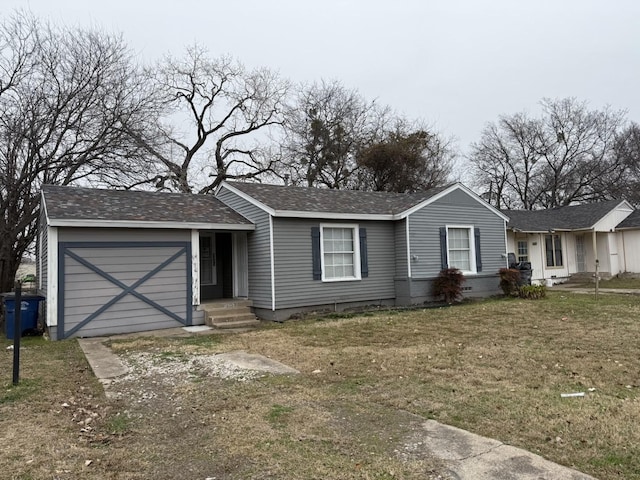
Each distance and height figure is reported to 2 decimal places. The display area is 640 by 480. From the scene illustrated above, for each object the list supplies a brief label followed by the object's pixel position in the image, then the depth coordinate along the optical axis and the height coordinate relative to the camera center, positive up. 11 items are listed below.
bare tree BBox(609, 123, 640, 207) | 31.44 +6.59
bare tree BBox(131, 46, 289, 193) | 26.59 +10.06
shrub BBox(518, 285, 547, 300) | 14.20 -0.90
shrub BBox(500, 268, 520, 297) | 14.63 -0.52
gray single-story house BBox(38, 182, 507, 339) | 9.76 +0.54
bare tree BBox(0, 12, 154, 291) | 13.58 +4.92
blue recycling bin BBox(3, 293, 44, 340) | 10.04 -0.73
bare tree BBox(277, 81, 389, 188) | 27.64 +8.28
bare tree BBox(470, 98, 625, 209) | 32.91 +7.91
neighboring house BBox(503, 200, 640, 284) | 19.97 +0.92
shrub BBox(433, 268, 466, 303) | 13.38 -0.55
